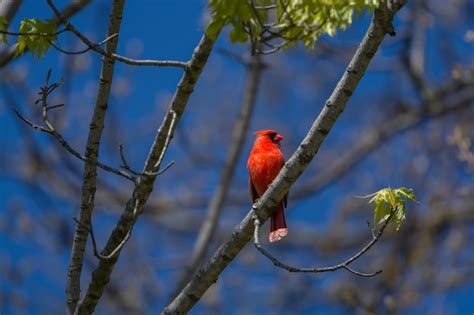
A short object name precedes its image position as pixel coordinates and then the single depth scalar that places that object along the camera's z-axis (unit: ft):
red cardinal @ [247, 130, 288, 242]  38.06
